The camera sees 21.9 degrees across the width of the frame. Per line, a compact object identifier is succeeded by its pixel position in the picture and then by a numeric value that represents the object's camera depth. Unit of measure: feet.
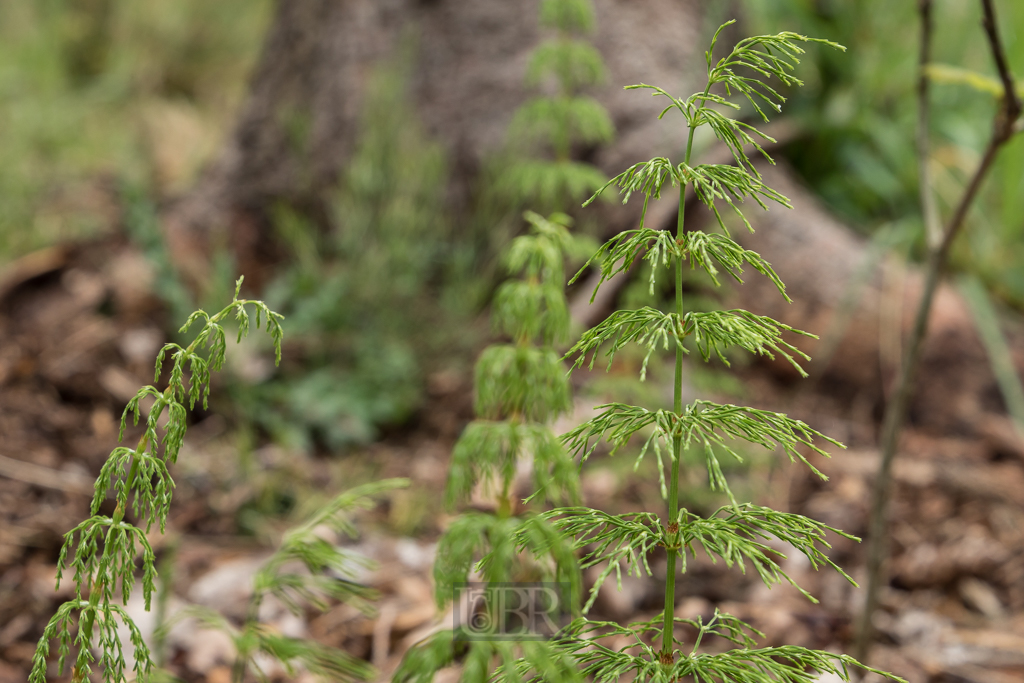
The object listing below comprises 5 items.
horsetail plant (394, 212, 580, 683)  3.87
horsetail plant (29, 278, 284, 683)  3.75
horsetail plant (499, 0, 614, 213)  4.69
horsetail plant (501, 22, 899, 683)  3.75
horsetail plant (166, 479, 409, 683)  4.00
